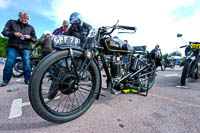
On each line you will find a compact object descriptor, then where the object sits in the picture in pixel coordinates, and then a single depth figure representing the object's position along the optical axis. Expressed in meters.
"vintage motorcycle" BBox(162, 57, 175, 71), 9.28
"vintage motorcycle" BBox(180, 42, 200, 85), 2.87
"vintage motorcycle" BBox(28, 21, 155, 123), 0.99
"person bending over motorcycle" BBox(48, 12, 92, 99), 1.64
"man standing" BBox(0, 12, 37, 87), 2.47
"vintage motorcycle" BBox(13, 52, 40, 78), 4.00
